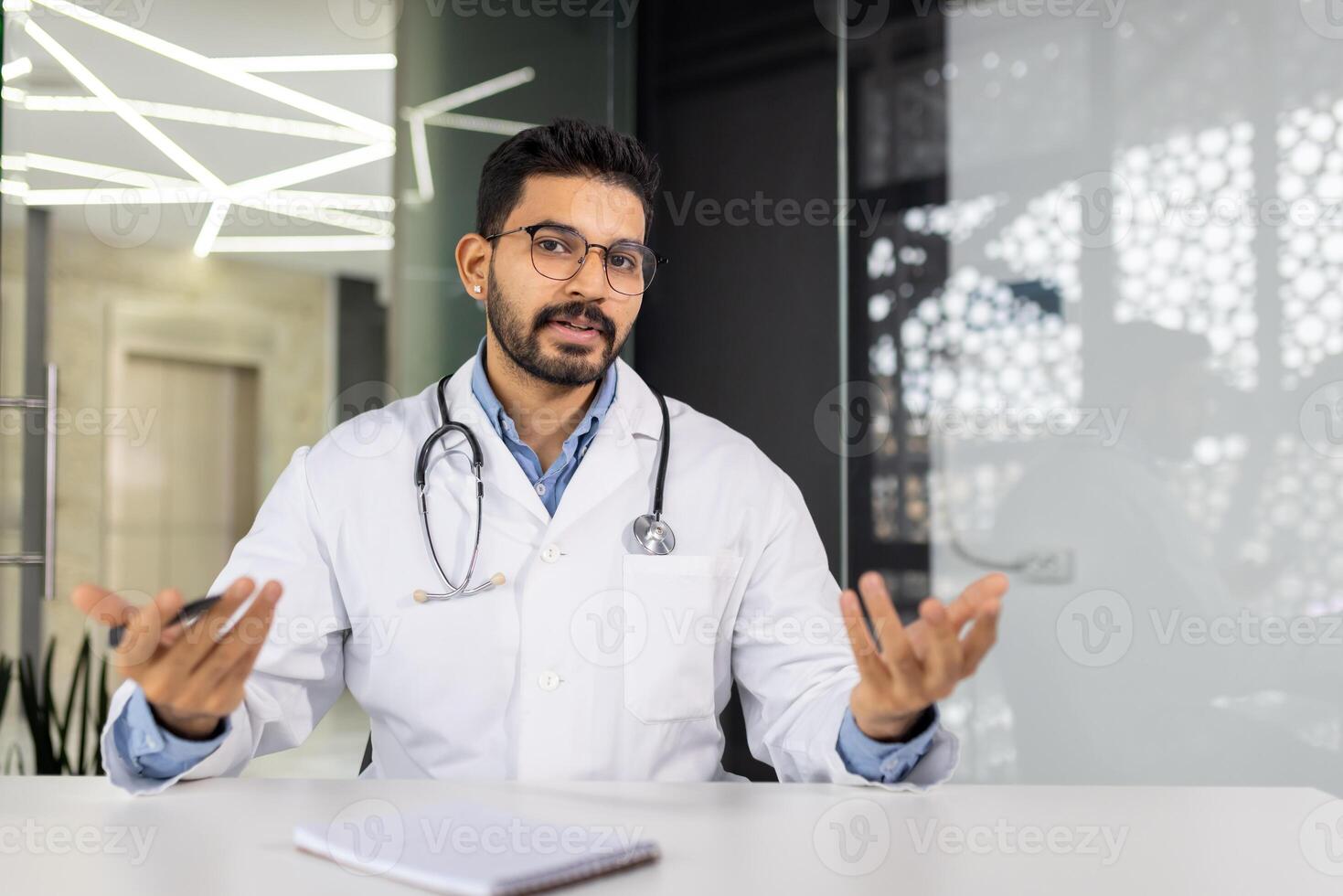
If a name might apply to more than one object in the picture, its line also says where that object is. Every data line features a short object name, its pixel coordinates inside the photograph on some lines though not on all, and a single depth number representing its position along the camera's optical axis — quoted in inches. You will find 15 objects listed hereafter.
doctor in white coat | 58.1
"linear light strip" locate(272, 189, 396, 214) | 106.0
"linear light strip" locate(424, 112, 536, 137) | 111.0
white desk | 35.2
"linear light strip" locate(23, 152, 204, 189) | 95.8
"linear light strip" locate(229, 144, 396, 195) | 105.6
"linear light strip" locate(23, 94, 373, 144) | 97.1
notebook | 33.1
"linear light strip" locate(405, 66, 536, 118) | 110.6
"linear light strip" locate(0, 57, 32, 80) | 92.7
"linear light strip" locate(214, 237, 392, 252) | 108.1
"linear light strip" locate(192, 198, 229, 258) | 105.0
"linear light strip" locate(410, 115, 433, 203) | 109.3
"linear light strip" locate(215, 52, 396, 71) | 105.0
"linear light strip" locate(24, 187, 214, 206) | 96.1
